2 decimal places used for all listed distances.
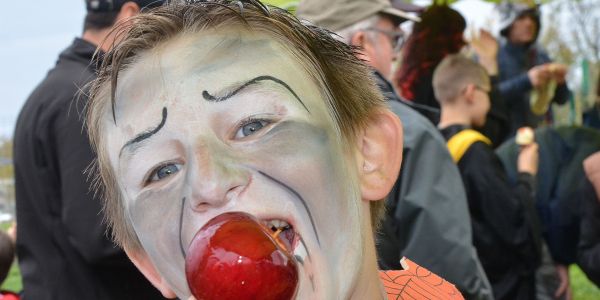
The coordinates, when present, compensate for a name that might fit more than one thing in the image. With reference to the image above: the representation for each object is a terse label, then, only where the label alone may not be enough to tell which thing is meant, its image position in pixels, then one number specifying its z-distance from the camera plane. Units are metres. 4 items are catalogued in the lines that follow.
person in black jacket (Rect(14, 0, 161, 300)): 2.99
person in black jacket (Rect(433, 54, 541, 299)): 4.19
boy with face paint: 1.51
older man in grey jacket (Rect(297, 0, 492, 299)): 3.32
